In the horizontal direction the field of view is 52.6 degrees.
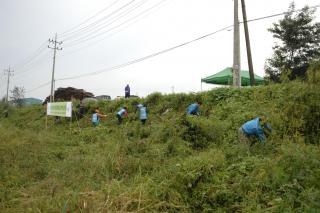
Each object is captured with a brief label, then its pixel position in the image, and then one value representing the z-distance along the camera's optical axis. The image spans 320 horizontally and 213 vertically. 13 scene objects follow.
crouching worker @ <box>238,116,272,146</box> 8.55
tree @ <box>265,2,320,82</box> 19.81
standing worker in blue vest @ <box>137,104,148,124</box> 15.38
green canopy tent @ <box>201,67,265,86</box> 17.70
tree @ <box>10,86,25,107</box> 48.43
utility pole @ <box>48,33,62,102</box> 33.50
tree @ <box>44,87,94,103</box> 32.31
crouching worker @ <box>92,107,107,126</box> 18.06
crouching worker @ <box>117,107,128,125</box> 16.88
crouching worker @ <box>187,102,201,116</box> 12.87
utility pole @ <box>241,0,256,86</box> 16.00
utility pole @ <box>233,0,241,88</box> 13.37
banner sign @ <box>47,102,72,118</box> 18.77
